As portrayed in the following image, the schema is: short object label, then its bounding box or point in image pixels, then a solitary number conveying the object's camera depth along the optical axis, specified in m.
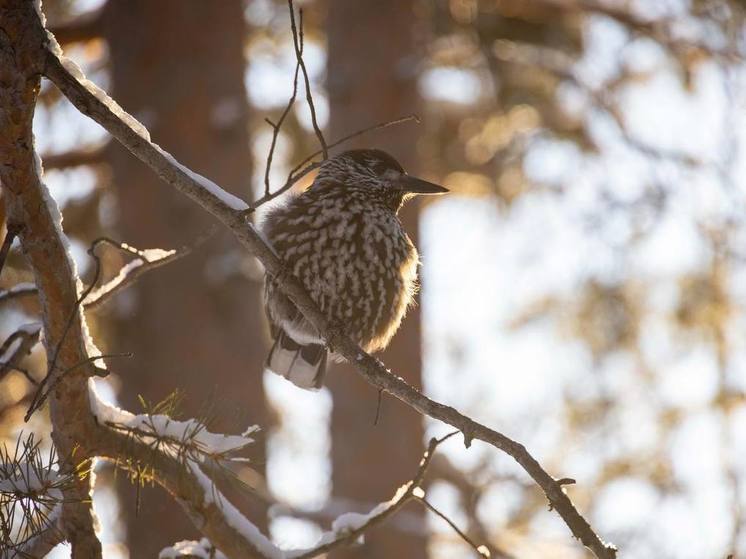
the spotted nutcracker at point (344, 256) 6.93
